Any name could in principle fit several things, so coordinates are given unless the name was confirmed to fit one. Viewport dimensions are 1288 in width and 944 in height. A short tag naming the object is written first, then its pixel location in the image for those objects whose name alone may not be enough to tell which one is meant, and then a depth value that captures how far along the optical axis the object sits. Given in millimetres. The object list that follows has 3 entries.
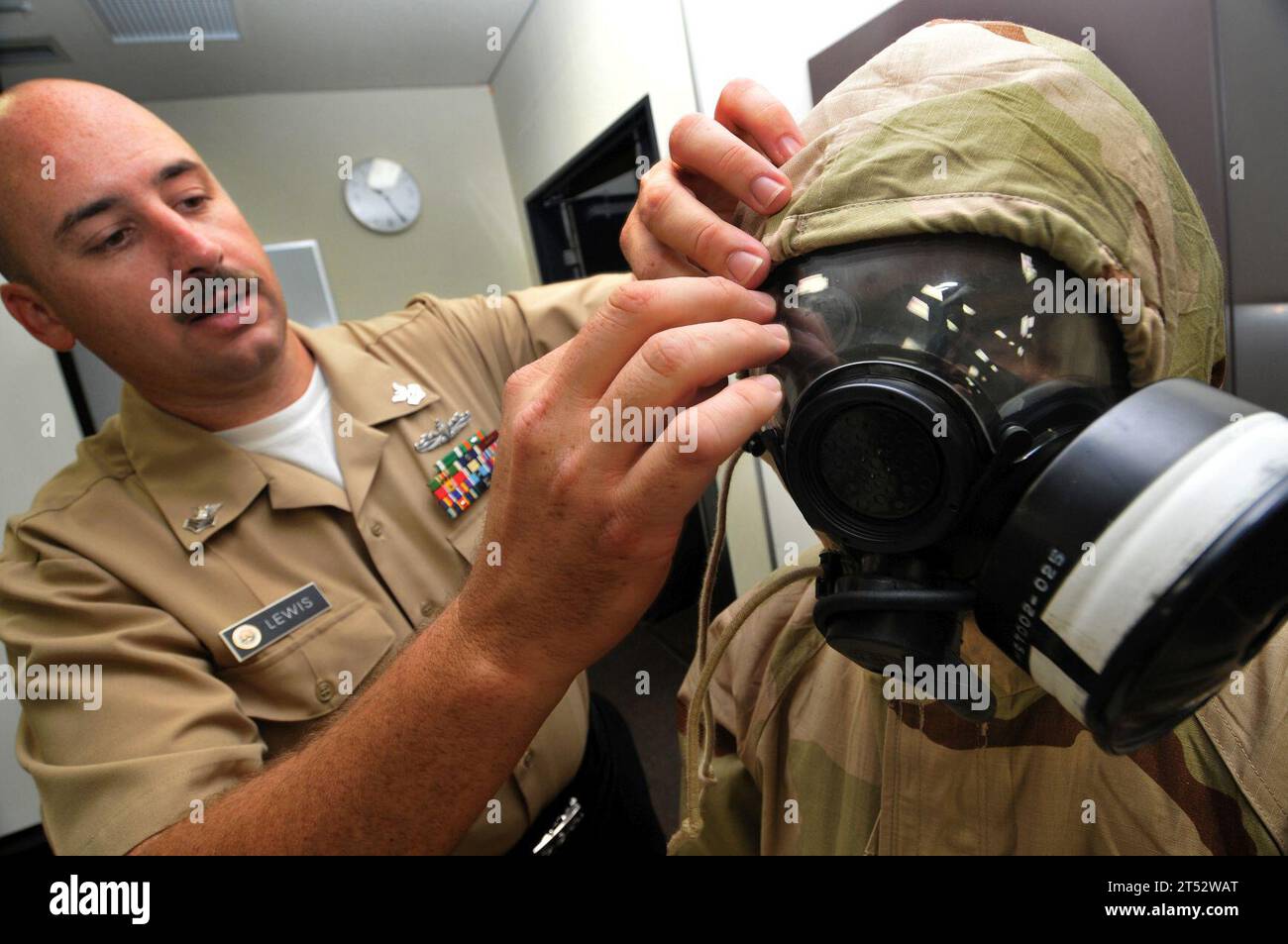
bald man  429
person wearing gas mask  338
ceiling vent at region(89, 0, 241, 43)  1534
